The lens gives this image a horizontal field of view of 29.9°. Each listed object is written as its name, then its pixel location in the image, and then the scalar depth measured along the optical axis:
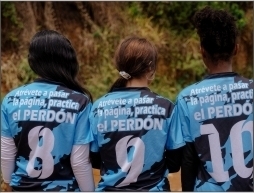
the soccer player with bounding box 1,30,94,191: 2.40
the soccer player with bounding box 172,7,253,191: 2.33
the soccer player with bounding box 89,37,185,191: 2.33
